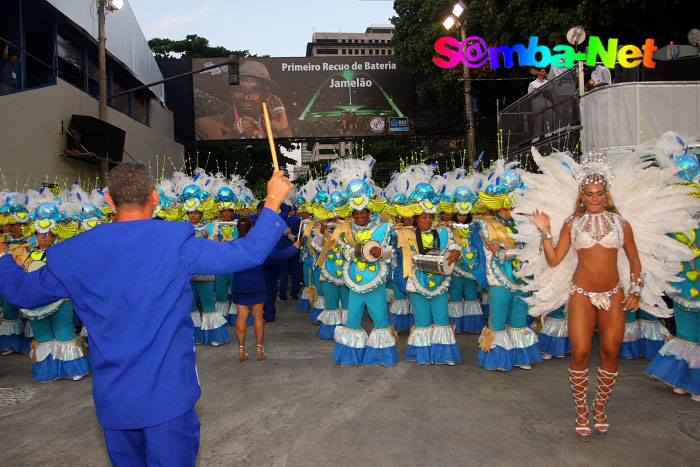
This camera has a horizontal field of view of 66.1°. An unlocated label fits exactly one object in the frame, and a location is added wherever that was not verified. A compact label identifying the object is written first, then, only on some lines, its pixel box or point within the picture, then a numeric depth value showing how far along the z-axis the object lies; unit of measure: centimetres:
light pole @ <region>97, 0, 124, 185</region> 1228
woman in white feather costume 416
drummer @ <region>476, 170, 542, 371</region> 611
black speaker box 1443
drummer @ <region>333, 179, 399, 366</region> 635
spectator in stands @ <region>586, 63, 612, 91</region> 1255
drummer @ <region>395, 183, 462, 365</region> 639
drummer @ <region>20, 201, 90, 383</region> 629
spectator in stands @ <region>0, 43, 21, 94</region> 1219
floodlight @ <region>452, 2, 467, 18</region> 1438
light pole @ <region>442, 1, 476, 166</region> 1509
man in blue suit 228
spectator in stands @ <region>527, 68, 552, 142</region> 1384
